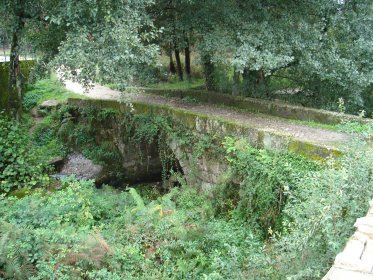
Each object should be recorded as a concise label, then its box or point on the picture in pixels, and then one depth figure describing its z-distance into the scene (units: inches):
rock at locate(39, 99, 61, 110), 582.4
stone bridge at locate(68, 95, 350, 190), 296.2
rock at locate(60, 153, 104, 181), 490.3
